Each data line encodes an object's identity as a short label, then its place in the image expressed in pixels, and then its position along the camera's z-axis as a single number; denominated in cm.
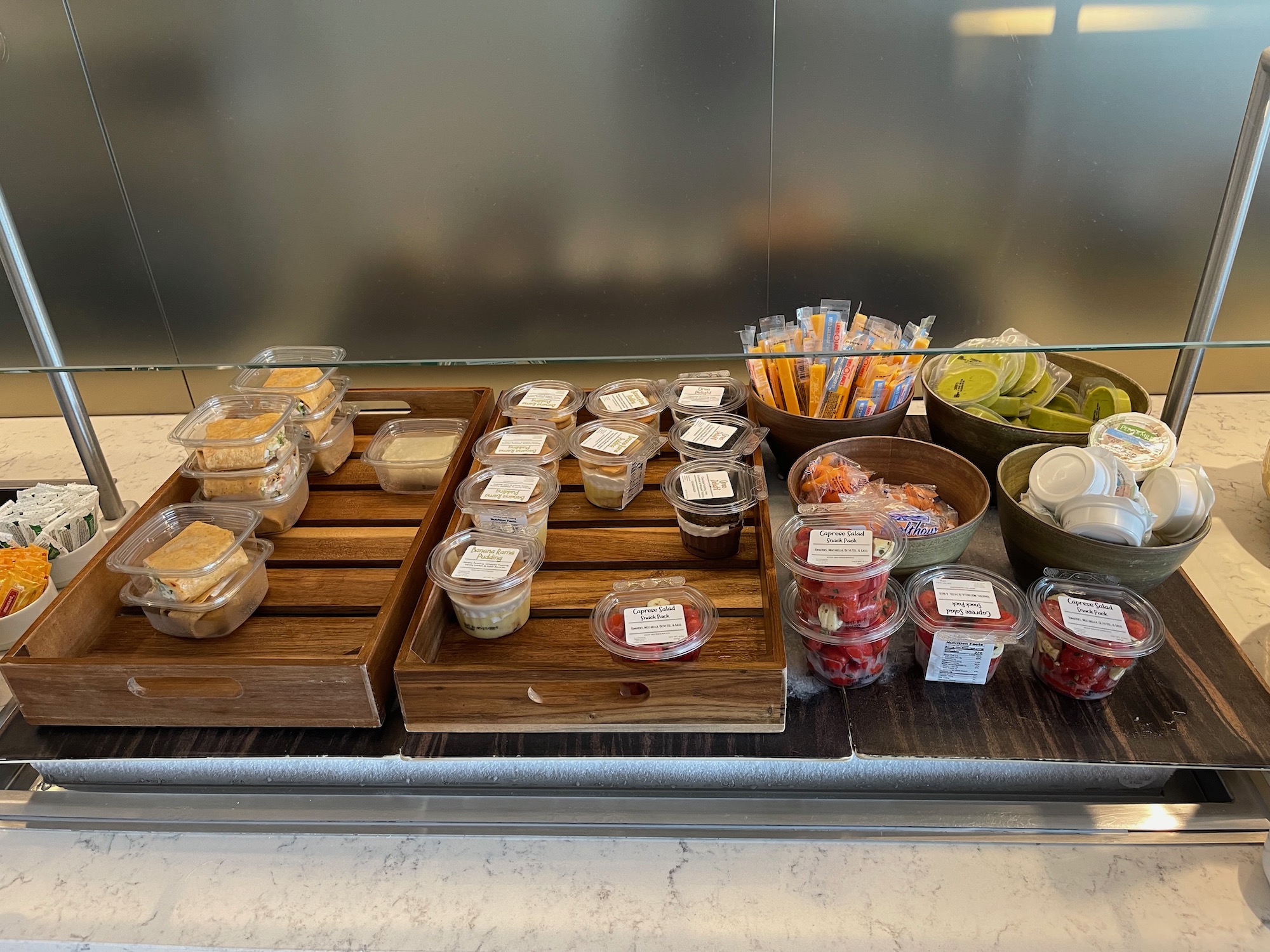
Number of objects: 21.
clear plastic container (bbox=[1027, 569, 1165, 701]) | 102
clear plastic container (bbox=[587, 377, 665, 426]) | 147
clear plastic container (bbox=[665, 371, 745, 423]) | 150
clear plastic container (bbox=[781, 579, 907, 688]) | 105
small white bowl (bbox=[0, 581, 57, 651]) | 121
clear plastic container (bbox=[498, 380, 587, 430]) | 149
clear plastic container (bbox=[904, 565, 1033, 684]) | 104
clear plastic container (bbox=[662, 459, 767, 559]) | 121
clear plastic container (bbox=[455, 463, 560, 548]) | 121
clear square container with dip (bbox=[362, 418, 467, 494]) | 142
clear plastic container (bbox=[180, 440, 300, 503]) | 131
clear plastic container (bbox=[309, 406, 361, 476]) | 146
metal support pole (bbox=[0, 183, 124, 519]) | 132
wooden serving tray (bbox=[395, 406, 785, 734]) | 99
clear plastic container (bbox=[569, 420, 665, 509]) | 133
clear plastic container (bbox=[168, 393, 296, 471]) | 131
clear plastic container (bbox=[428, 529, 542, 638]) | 109
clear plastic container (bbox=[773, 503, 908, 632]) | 104
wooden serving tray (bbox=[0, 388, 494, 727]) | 102
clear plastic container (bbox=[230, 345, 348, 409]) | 146
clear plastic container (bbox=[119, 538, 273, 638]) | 112
